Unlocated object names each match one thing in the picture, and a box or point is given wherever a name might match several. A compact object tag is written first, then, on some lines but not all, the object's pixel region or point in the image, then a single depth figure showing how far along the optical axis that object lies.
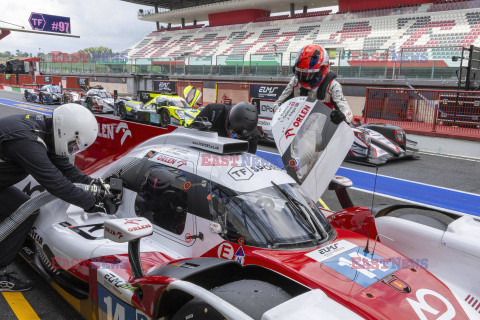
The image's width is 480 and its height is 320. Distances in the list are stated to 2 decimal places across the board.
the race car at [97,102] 19.31
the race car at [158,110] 13.66
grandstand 25.16
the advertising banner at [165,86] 22.03
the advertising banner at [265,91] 14.62
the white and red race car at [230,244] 2.07
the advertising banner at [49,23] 38.75
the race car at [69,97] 21.88
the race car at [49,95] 22.28
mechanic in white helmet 2.99
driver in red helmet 4.16
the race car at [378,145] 8.62
